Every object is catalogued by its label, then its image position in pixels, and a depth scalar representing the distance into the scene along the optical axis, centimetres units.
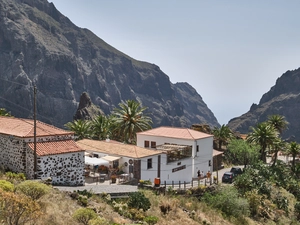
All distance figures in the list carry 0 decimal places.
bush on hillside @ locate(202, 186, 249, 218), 3198
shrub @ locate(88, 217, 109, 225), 1521
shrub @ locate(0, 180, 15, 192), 1745
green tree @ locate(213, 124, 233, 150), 6650
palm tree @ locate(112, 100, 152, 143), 5059
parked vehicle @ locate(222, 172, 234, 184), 4394
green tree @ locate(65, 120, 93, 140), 5325
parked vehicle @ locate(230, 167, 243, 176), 4775
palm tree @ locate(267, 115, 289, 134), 6519
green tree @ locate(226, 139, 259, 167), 5450
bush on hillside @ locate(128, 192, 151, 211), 2506
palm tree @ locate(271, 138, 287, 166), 5704
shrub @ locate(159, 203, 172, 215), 2622
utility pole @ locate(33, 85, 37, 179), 2749
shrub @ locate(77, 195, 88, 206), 2271
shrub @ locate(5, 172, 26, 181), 2503
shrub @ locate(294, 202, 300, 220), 4092
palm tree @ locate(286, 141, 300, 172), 5766
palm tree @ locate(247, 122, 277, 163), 5578
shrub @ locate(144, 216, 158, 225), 2156
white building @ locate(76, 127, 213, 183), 3628
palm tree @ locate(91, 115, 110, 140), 5550
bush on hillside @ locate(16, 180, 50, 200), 1795
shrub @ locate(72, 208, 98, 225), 1616
